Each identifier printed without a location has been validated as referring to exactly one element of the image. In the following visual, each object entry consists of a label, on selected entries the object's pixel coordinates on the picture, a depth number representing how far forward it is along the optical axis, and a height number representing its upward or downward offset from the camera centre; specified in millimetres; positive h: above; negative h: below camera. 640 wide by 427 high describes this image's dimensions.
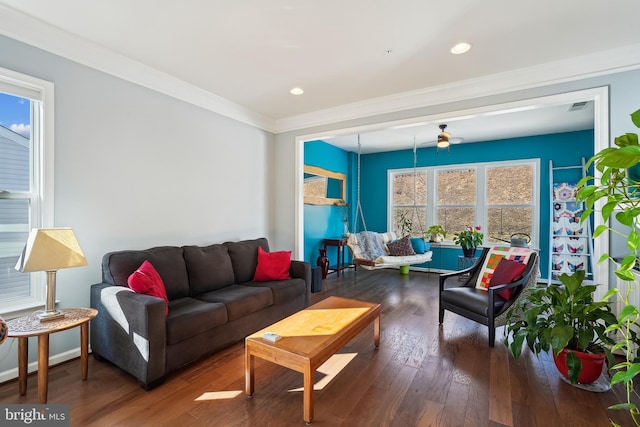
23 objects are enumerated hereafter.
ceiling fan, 4734 +1240
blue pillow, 5870 -585
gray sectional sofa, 2168 -807
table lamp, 1939 -288
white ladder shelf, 4965 -280
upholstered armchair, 2932 -749
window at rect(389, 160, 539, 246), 5656 +380
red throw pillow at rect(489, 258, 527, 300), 3042 -607
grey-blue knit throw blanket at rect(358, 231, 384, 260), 5543 -565
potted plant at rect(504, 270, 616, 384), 2119 -829
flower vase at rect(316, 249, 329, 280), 5578 -915
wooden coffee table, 1823 -852
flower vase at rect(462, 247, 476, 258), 5344 -639
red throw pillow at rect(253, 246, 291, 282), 3568 -622
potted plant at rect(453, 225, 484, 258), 5336 -442
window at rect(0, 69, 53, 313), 2297 +270
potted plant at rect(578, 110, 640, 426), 1218 +101
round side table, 1877 -748
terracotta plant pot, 2154 -1070
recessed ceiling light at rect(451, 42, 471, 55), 2604 +1484
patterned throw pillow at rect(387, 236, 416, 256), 5734 -621
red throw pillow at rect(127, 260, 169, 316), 2357 -553
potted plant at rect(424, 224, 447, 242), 6129 -353
